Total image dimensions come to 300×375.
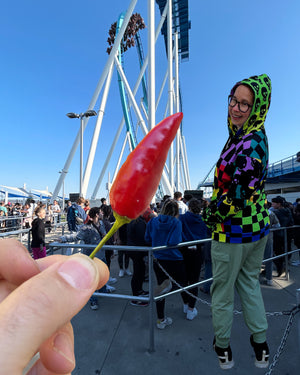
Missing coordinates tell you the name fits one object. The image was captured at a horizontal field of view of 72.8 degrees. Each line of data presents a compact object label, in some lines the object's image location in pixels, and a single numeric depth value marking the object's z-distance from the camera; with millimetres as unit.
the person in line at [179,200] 5238
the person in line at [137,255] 3193
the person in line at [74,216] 5258
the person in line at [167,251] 2566
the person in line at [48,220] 9438
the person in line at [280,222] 4262
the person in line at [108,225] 4086
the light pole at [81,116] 11276
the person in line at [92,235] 3120
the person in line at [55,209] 11708
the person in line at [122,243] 4285
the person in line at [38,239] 4082
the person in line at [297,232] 5069
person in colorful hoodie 1420
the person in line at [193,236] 3133
